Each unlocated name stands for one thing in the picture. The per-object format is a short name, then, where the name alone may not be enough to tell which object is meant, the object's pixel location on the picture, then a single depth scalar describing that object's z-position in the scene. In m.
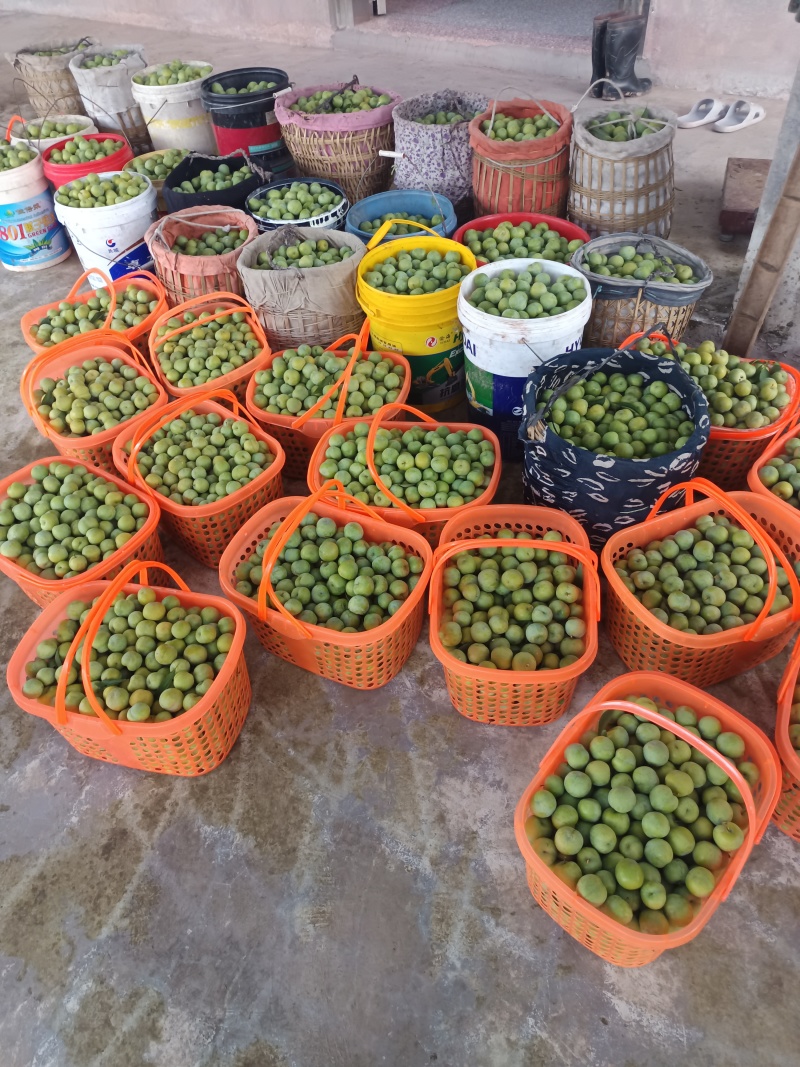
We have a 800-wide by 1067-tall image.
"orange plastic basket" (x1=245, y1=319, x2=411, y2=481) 2.94
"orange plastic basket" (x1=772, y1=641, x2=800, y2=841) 1.83
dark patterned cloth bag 2.34
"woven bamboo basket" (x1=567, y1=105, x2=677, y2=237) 3.35
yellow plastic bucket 3.12
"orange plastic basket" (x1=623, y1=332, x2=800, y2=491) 2.74
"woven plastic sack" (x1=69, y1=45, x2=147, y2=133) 5.29
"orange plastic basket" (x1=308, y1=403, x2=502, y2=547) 2.55
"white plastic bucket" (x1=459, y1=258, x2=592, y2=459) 2.78
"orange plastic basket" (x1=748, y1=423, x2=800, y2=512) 2.47
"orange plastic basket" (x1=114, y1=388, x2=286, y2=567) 2.73
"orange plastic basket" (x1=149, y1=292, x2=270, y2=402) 3.23
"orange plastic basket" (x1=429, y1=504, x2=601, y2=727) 2.06
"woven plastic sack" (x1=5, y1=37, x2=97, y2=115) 5.79
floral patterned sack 3.81
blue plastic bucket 3.75
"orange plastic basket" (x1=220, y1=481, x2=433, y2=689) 2.23
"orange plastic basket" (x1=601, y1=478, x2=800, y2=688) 2.08
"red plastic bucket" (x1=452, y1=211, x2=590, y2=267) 3.53
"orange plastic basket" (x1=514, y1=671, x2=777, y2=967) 1.54
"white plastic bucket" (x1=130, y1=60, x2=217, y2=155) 4.88
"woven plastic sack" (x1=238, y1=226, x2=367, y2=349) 3.29
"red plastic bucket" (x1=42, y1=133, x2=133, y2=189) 4.68
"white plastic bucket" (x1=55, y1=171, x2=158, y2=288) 4.24
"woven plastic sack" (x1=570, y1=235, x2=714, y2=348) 3.05
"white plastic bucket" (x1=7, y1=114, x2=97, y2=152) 5.01
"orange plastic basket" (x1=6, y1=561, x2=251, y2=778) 2.02
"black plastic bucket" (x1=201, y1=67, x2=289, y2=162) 4.41
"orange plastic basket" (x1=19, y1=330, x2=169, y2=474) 3.03
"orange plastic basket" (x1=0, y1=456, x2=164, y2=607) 2.47
